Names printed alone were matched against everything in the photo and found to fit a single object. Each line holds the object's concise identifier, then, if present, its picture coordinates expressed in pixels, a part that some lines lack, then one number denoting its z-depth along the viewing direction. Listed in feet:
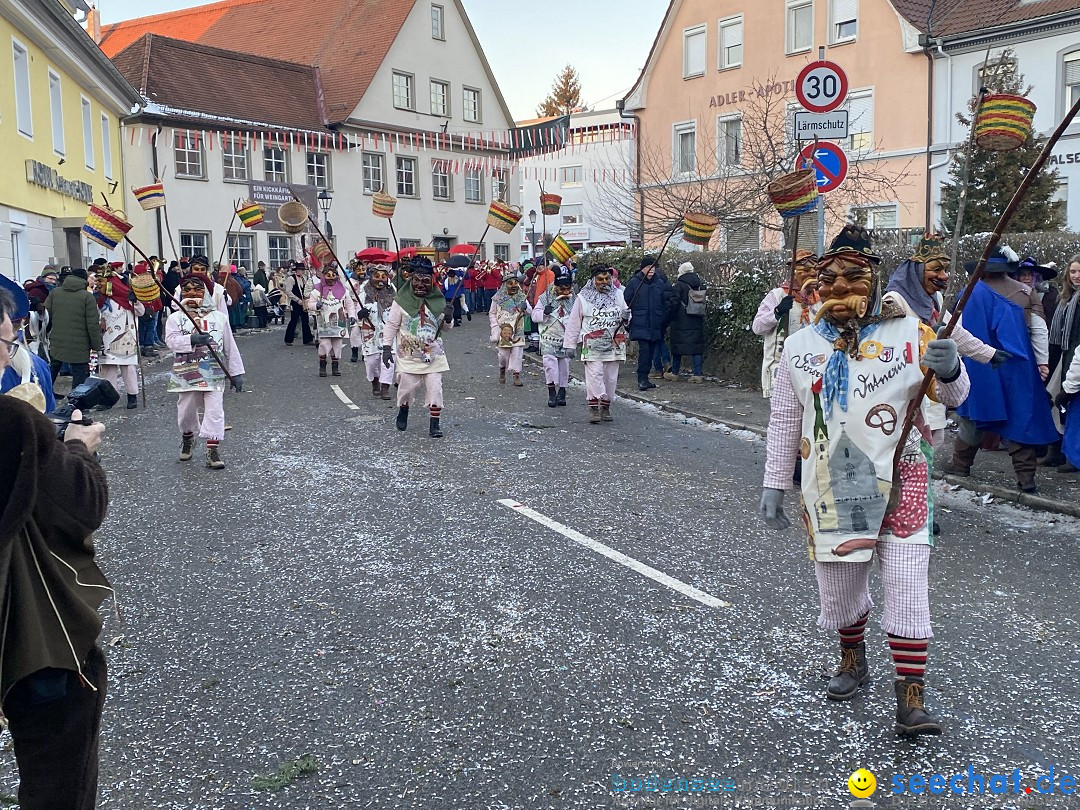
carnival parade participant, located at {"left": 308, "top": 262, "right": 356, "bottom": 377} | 55.93
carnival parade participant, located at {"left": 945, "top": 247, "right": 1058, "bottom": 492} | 26.18
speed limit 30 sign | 30.22
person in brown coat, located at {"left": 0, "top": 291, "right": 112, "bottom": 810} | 7.84
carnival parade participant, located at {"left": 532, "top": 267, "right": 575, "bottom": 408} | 45.37
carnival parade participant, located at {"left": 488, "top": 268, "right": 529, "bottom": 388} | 52.90
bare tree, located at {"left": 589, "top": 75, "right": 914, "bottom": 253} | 61.67
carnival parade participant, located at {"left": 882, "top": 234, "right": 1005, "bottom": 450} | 21.29
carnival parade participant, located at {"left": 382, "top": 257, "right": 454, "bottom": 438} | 37.14
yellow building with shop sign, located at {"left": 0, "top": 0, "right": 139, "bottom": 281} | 60.75
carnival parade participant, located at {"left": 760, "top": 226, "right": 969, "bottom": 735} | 12.76
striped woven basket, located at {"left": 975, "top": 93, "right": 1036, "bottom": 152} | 15.17
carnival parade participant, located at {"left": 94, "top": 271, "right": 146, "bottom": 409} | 45.83
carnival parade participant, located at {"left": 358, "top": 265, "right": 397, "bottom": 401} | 47.62
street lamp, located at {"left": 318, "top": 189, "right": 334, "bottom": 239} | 109.14
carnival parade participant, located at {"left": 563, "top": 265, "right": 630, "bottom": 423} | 40.27
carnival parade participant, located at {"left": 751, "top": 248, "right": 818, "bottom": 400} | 23.50
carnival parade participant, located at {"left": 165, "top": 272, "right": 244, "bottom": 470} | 31.17
